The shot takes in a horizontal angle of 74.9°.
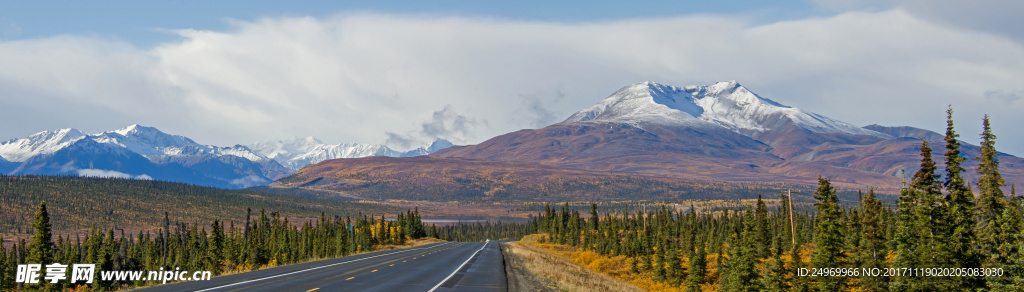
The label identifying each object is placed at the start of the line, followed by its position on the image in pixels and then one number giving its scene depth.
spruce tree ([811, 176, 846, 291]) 51.47
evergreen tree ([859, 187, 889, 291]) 51.81
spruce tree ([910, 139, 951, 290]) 43.28
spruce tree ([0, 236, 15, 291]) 89.18
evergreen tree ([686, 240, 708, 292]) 74.81
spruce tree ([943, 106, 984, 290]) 43.03
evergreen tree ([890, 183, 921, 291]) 44.69
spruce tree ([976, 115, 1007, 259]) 41.91
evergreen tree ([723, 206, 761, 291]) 56.81
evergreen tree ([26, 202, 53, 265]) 64.56
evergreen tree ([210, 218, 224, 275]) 85.00
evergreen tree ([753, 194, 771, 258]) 81.00
